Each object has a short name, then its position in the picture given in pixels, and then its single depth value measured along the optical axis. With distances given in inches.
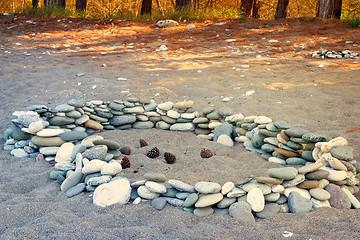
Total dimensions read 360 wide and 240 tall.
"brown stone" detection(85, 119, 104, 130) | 159.6
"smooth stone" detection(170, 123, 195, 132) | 162.7
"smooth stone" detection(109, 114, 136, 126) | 165.2
